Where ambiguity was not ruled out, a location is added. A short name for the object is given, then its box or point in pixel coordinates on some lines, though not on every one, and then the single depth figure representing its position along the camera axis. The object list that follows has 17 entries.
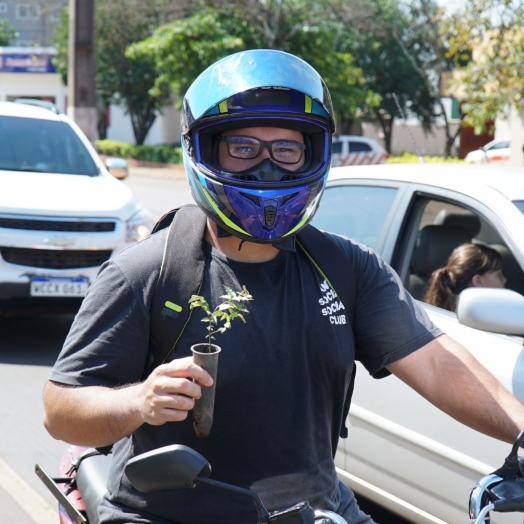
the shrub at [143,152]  36.28
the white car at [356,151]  23.33
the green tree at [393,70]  39.91
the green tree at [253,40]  28.08
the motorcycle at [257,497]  1.63
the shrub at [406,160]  24.81
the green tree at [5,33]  69.51
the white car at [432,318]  3.42
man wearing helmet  2.08
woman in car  4.28
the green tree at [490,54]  15.05
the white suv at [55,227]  7.22
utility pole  14.52
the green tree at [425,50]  38.09
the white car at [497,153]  19.40
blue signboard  49.59
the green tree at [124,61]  38.34
